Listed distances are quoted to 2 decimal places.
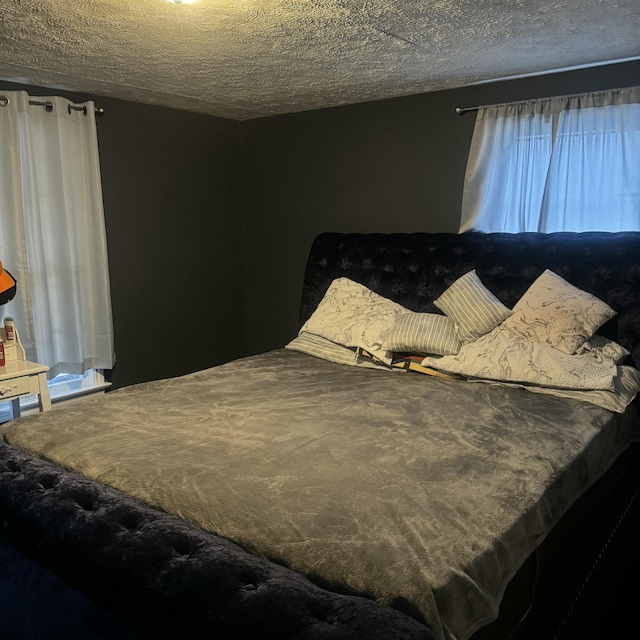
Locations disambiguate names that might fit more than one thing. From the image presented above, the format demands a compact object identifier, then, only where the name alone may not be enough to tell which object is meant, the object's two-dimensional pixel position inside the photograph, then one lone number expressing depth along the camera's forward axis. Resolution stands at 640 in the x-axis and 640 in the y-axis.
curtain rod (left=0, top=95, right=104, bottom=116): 3.29
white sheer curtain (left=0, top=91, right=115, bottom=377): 3.38
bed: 1.36
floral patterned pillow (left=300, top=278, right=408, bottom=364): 3.33
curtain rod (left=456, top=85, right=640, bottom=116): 3.07
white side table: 3.05
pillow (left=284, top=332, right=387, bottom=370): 3.36
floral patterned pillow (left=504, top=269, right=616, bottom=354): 2.83
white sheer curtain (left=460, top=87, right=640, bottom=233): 3.09
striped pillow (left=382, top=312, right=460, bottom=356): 3.09
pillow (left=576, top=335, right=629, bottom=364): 2.80
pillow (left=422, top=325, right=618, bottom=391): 2.66
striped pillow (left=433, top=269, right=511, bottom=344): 3.10
